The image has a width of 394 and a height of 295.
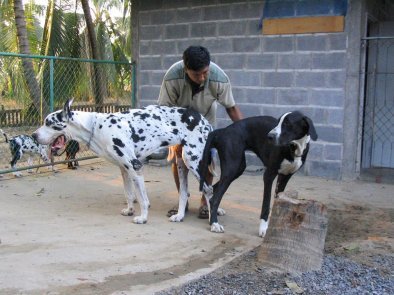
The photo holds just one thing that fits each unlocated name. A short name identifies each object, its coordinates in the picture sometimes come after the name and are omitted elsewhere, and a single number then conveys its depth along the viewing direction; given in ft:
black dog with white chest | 15.57
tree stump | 12.59
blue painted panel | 24.44
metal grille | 26.91
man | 17.33
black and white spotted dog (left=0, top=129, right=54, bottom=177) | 25.03
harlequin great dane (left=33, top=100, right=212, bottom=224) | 17.01
